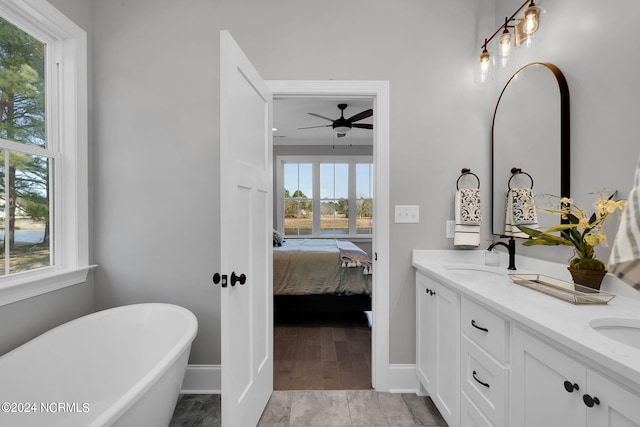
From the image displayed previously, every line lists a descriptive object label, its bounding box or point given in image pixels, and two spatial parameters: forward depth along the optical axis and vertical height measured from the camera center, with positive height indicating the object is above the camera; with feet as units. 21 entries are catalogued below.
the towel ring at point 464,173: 6.79 +0.88
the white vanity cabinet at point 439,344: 4.86 -2.42
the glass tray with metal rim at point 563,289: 3.65 -1.04
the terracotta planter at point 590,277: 4.10 -0.89
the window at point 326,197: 19.76 +0.95
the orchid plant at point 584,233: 4.01 -0.31
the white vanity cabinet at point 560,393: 2.38 -1.63
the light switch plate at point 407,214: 6.90 -0.05
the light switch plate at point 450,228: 6.92 -0.37
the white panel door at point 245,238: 4.30 -0.45
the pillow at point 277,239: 13.78 -1.31
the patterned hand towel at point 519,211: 5.69 +0.02
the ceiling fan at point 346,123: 11.88 +3.71
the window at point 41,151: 5.24 +1.15
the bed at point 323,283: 10.80 -2.56
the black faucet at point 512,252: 5.83 -0.77
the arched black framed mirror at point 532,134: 5.02 +1.46
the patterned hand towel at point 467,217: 6.52 -0.11
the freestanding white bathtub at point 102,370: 4.10 -2.52
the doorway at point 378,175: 6.73 +0.82
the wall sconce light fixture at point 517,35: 5.18 +3.25
